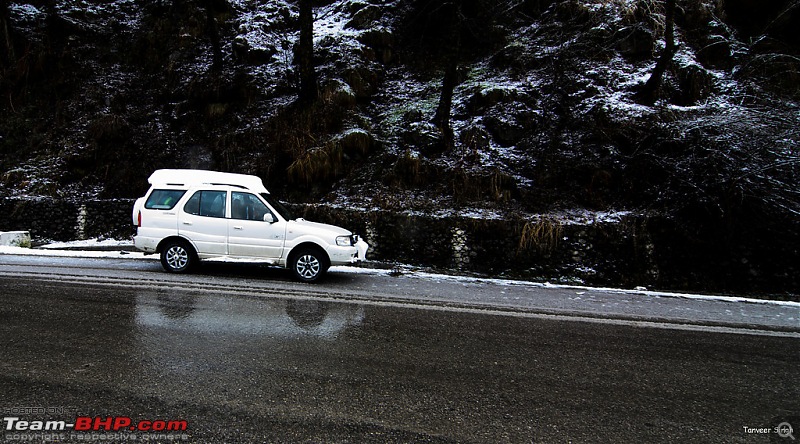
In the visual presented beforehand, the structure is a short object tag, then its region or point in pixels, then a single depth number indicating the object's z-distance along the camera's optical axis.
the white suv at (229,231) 8.11
